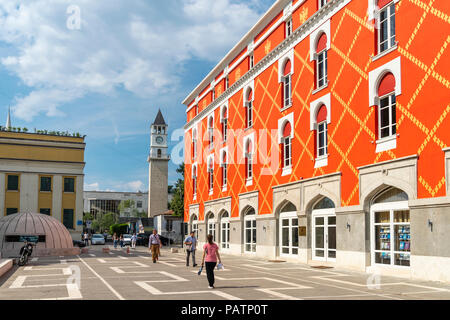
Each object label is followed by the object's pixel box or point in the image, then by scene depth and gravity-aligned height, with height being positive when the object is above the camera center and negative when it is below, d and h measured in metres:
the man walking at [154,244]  27.72 -1.61
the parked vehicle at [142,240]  63.00 -3.10
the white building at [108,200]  173.50 +5.08
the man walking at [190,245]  25.52 -1.50
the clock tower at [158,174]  100.69 +8.21
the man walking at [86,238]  54.98 -2.60
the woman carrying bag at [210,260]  15.38 -1.35
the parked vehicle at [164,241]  64.68 -3.31
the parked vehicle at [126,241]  62.92 -3.22
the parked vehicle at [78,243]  50.35 -2.83
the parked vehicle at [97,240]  65.81 -3.26
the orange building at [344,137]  18.77 +3.90
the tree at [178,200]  82.75 +2.51
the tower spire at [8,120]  92.27 +17.24
